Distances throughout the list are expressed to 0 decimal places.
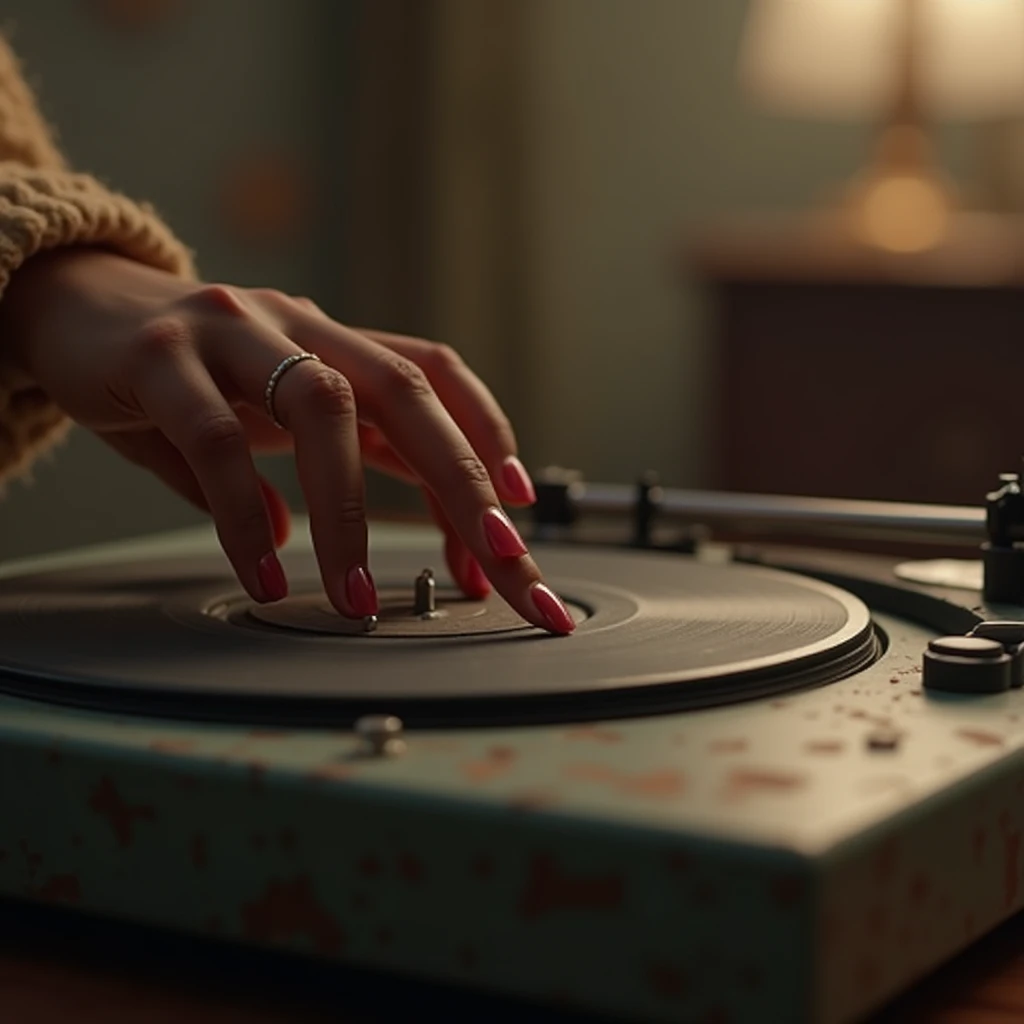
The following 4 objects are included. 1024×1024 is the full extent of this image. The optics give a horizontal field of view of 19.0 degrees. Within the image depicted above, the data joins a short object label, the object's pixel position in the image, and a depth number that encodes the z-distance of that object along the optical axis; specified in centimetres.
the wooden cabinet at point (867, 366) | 285
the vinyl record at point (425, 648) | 96
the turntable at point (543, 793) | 85
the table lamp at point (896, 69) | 295
